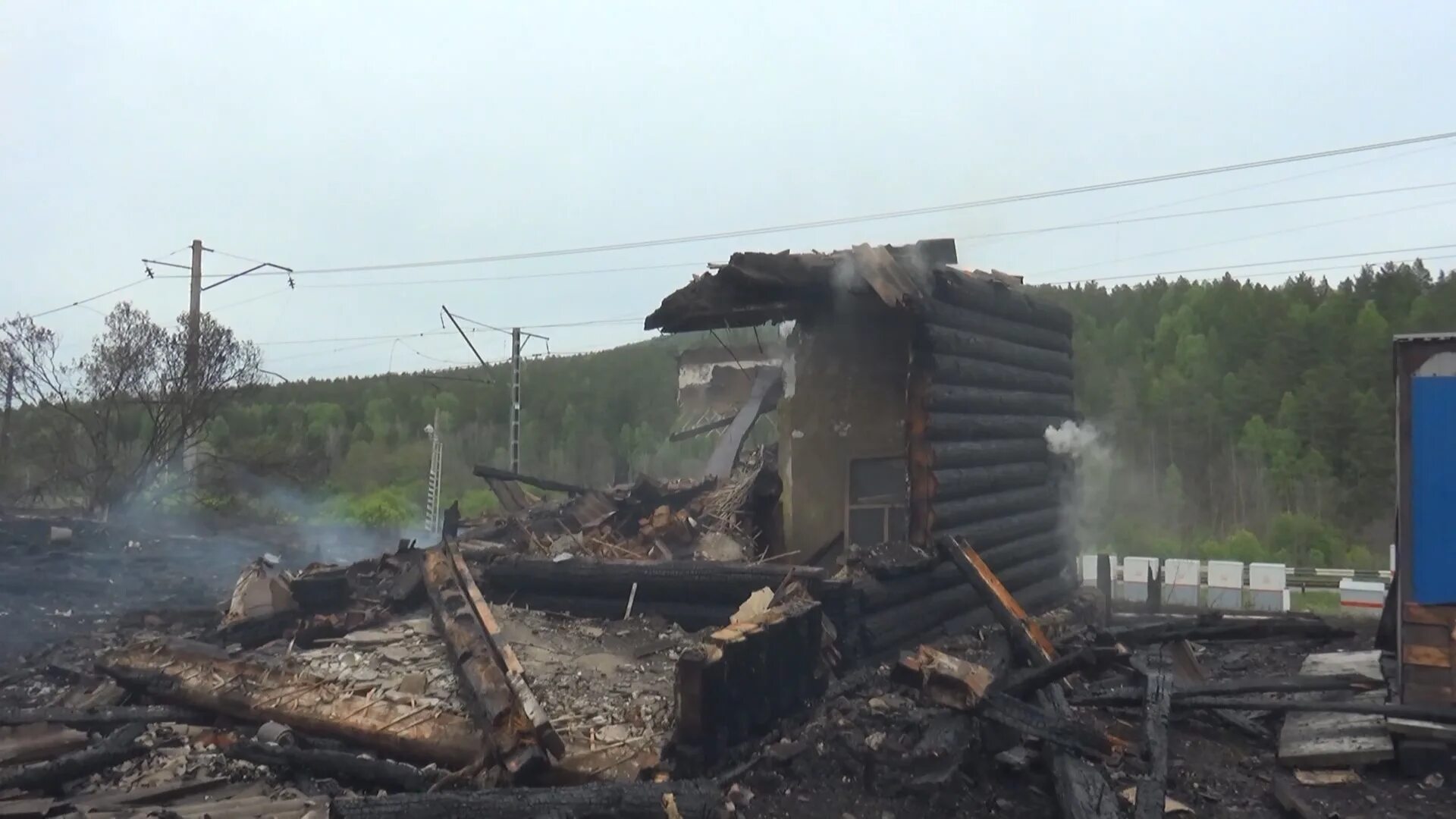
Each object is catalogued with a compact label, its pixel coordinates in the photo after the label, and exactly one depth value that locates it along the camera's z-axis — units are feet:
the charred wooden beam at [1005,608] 27.61
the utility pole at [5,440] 91.56
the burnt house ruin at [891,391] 32.37
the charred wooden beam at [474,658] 20.21
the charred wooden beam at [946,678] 20.27
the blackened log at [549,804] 17.01
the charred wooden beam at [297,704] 21.68
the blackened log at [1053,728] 19.24
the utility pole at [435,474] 108.27
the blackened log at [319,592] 33.91
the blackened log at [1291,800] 17.34
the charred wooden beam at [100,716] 23.70
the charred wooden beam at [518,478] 46.24
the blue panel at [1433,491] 20.76
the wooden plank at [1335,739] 19.27
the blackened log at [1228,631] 24.54
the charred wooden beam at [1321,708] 19.34
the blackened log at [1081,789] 17.15
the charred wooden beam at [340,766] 20.17
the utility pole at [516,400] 85.76
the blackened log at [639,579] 29.86
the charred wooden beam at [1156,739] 17.16
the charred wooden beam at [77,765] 19.98
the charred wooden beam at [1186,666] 28.94
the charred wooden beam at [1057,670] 20.85
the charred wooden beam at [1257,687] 22.86
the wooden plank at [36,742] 21.80
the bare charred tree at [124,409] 75.77
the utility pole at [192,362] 76.84
